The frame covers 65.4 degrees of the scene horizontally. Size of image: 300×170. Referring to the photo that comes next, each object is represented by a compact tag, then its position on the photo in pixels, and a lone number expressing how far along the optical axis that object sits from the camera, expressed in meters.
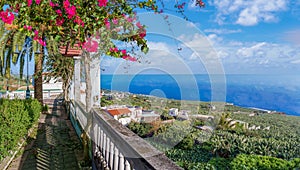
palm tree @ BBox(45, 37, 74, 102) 9.60
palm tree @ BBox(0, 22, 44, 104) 7.18
